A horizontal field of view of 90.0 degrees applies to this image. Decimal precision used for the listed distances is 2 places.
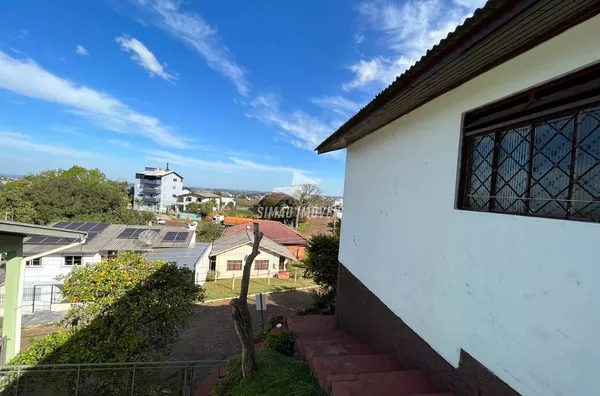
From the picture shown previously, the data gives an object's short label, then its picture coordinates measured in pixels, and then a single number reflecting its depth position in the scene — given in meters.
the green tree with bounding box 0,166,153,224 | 31.91
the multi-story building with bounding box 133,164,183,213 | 70.31
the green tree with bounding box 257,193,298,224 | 51.36
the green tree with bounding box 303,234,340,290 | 13.20
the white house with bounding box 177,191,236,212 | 73.31
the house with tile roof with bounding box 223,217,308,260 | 31.73
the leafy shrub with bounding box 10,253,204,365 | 6.17
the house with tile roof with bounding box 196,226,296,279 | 23.30
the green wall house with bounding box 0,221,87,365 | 5.89
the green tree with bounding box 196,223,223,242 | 34.88
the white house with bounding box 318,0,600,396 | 1.87
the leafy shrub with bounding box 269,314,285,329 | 9.90
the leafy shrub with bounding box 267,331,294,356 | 6.01
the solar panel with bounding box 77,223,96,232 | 18.51
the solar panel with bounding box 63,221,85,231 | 17.87
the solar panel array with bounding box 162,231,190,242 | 19.50
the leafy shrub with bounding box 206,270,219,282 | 22.07
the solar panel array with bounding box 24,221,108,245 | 14.60
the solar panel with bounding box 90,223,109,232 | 18.82
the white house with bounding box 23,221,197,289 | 15.60
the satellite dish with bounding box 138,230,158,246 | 18.32
